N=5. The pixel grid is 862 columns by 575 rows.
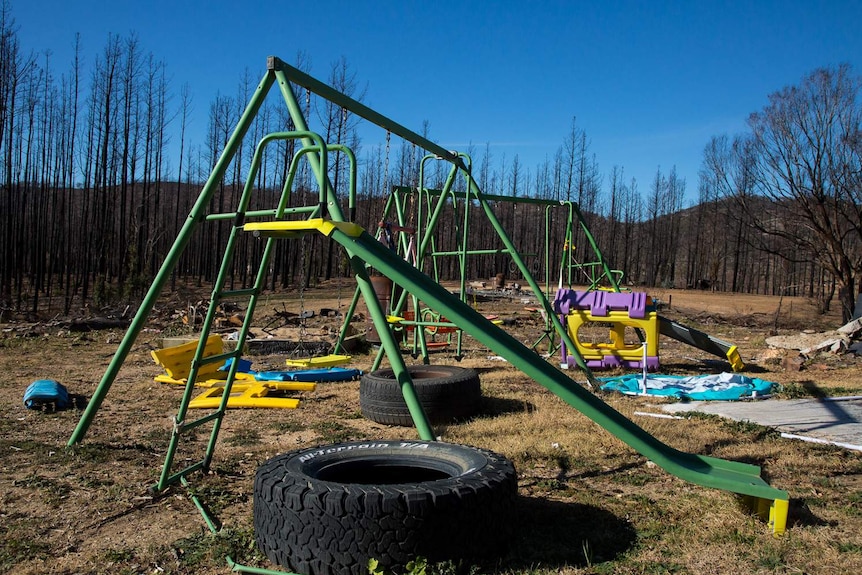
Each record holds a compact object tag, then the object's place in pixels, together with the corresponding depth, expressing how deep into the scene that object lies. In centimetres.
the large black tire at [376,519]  261
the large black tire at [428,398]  600
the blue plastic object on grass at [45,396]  652
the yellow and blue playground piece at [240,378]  698
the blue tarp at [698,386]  757
